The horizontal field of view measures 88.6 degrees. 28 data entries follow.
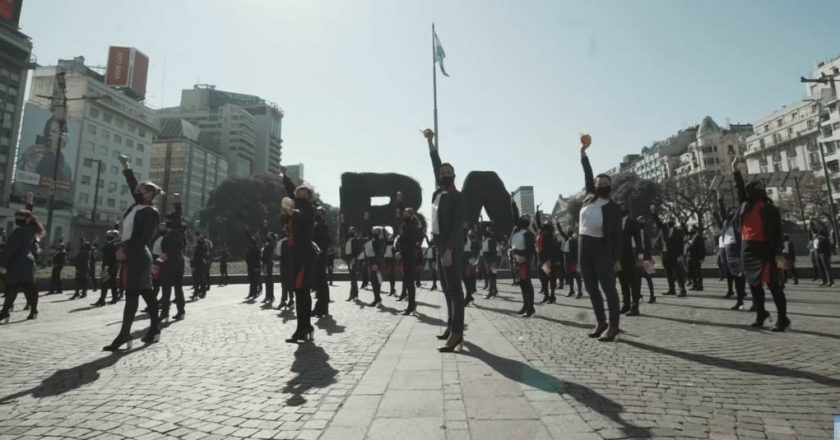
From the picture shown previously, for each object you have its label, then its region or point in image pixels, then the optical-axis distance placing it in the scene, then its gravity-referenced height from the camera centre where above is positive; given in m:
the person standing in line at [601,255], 5.24 +0.27
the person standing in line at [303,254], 5.51 +0.35
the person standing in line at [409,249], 8.27 +0.60
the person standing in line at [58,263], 16.23 +0.82
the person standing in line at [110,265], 12.33 +0.57
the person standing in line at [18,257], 8.00 +0.53
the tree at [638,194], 57.44 +11.04
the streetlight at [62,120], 24.94 +10.02
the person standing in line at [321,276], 8.43 +0.09
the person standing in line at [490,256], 12.67 +0.65
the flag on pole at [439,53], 25.48 +13.26
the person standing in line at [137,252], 5.25 +0.39
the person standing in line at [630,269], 7.70 +0.12
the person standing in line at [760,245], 5.63 +0.38
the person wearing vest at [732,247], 8.15 +0.53
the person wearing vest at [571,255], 12.80 +0.64
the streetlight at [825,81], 18.16 +7.85
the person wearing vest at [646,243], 8.42 +0.72
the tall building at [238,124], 134.00 +51.19
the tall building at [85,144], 59.38 +23.99
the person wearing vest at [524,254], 7.89 +0.45
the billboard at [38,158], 57.97 +17.46
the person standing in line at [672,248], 10.95 +0.68
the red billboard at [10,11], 54.81 +35.11
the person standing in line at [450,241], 4.79 +0.42
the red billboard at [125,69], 88.31 +44.14
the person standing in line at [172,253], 7.93 +0.56
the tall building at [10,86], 57.22 +28.08
